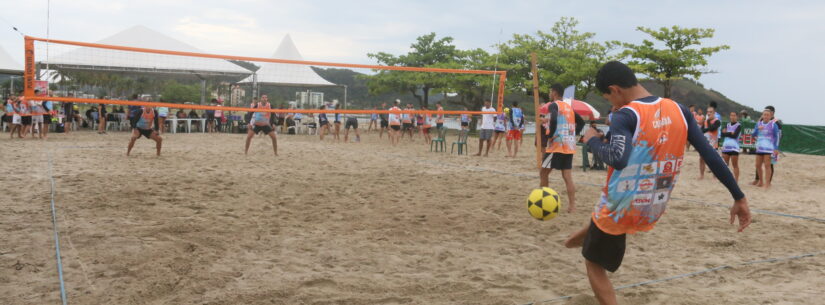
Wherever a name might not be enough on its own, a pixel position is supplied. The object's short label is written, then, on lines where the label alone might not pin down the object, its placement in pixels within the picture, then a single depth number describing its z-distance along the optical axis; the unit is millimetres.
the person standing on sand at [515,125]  13466
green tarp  18758
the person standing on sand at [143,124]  9820
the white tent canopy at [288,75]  22734
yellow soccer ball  3889
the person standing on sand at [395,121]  16406
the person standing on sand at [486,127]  13023
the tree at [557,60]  33438
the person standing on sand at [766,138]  8523
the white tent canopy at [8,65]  20328
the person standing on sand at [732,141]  8836
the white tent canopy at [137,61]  19469
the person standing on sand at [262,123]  10594
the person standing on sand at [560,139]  5793
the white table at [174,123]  19312
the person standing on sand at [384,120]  21570
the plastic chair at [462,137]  13812
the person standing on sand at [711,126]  9586
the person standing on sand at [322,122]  17516
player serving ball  2320
